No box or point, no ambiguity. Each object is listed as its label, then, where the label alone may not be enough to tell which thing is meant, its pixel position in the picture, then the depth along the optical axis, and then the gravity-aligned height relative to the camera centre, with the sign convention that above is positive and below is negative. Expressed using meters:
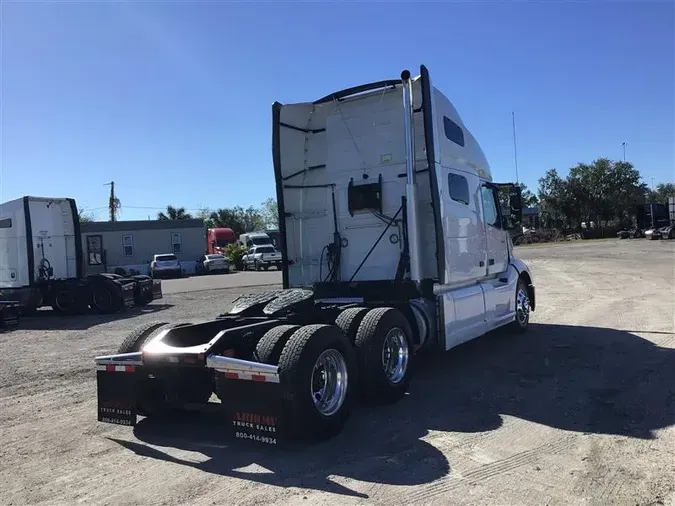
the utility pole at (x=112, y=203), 68.44 +7.70
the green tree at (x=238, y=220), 89.31 +6.30
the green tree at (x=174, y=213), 82.25 +7.34
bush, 47.41 +0.38
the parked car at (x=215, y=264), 43.00 -0.31
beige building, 43.50 +1.90
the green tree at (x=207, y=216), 90.50 +7.43
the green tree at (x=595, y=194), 74.31 +5.61
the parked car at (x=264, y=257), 43.03 -0.02
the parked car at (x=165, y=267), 39.25 -0.23
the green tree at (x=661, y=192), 90.80 +7.84
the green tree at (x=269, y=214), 94.25 +7.21
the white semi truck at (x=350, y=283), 4.92 -0.48
